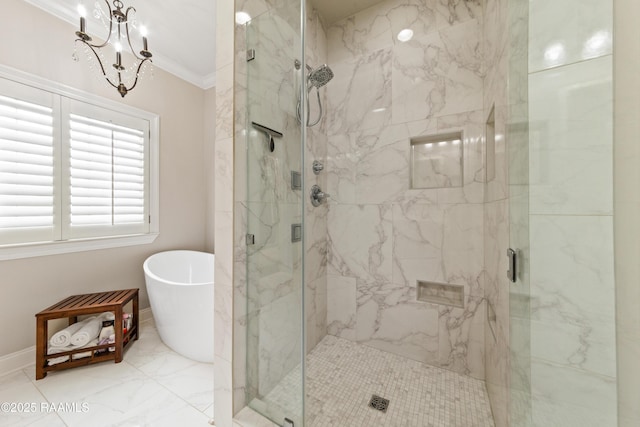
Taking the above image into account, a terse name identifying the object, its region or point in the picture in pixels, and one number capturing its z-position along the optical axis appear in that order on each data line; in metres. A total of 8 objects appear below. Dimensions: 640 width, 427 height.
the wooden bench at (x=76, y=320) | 1.50
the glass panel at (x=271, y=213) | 1.04
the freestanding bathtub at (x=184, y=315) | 1.59
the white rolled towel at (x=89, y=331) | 1.57
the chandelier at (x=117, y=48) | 1.60
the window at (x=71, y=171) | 1.59
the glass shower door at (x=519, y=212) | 0.78
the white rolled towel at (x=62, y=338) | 1.52
